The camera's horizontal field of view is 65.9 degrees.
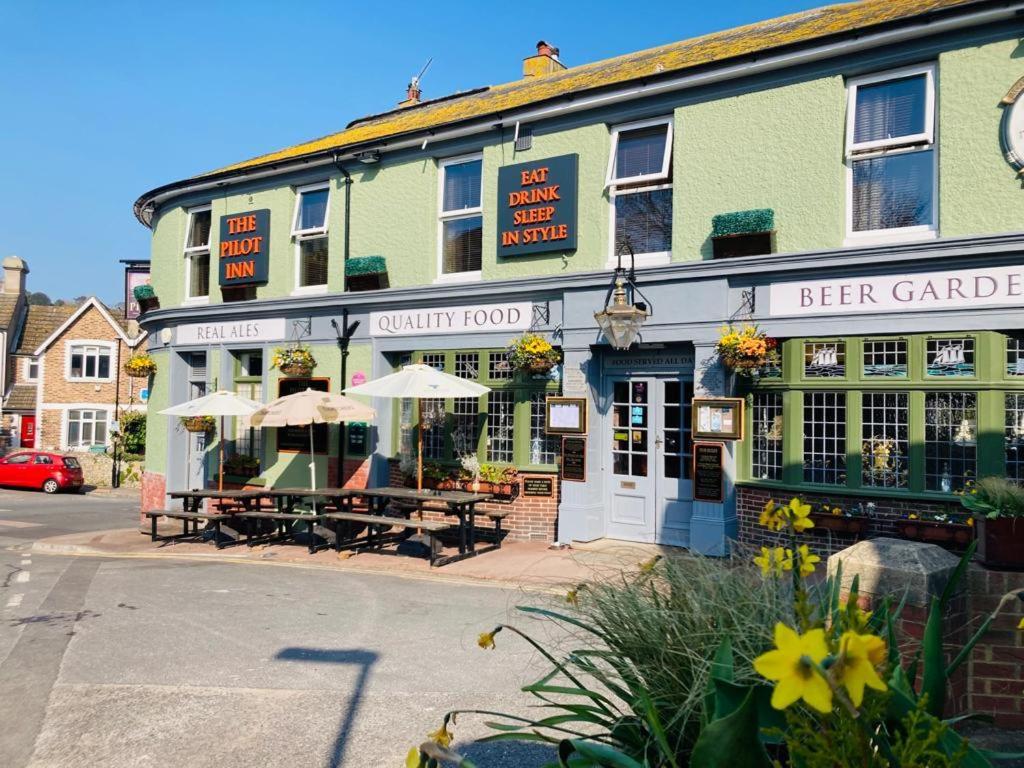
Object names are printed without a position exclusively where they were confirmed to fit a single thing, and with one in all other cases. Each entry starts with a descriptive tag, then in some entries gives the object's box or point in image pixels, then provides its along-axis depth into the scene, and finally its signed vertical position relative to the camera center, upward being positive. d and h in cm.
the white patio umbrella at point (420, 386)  1118 +55
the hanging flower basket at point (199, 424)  1580 -6
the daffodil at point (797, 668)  132 -41
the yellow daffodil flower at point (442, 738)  255 -102
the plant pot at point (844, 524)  927 -110
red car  2755 -188
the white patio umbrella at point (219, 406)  1321 +25
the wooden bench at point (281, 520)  1195 -156
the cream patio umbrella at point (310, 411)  1199 +19
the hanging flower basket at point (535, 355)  1166 +105
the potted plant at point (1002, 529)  390 -48
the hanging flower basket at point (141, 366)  1700 +115
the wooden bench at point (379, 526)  1057 -140
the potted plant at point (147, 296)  1747 +275
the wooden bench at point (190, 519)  1282 -165
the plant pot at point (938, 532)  862 -111
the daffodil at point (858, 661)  136 -40
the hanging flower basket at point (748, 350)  988 +99
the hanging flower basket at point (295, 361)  1428 +111
